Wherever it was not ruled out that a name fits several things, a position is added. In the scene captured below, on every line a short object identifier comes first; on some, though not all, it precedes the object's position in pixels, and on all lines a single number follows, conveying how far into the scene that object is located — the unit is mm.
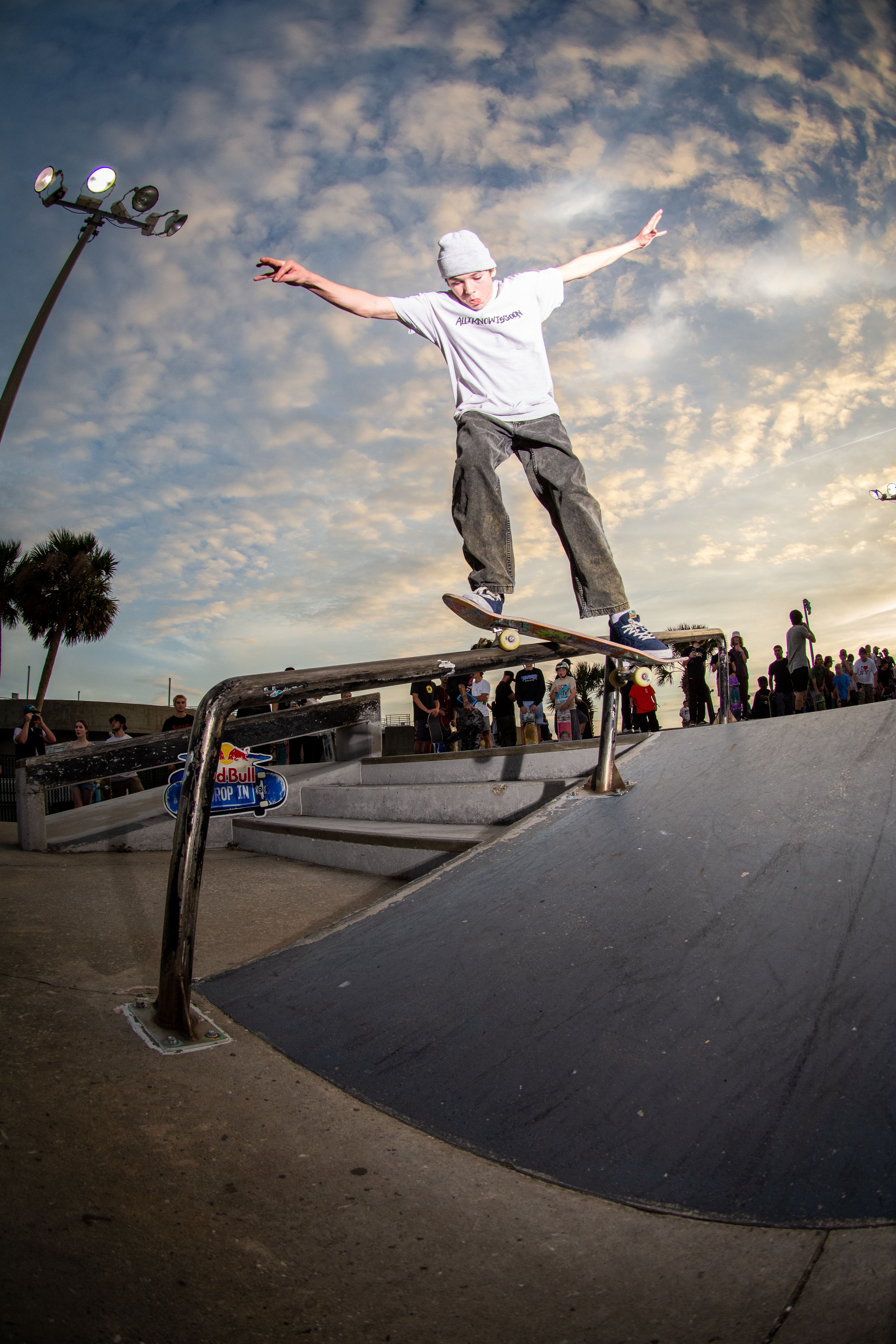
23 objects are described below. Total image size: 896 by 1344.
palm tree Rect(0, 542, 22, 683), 23672
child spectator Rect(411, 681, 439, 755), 10336
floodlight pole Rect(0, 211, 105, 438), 8195
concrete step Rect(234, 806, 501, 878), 3920
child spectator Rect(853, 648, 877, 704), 15805
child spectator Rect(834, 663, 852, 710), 14734
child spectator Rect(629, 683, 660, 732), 8211
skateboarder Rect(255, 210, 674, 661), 3246
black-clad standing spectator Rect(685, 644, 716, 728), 10289
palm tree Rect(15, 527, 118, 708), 23922
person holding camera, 8930
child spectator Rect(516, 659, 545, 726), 9898
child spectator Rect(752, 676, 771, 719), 13453
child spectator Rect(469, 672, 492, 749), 11438
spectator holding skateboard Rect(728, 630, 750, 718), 11773
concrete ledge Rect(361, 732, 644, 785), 4582
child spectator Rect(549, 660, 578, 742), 10531
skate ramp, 1479
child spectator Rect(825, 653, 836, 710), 12383
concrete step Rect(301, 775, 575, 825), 4309
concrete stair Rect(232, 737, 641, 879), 4191
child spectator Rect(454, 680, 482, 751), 11047
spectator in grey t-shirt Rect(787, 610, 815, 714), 10430
